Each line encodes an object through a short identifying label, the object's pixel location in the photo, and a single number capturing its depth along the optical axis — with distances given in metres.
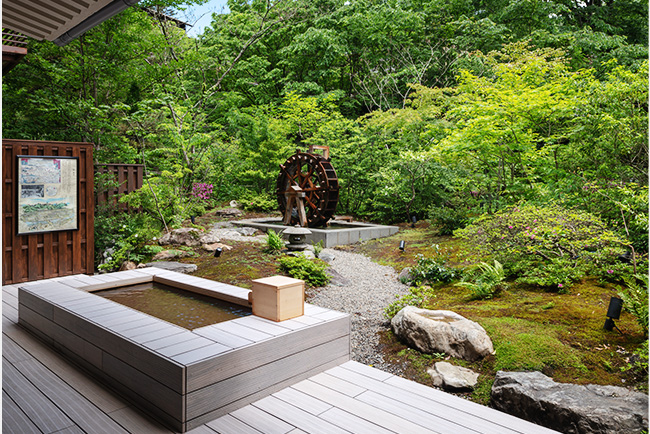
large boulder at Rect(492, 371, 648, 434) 2.49
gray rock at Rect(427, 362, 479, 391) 3.28
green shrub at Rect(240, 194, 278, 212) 13.43
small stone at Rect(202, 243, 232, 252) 7.50
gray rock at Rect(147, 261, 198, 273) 6.12
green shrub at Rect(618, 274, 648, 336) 3.18
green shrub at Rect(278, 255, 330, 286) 6.12
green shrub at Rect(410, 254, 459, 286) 6.00
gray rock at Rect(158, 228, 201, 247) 7.67
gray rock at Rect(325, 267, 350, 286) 6.25
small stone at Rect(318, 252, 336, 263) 7.53
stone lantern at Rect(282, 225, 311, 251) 7.71
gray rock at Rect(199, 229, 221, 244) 7.86
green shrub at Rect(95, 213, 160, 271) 6.42
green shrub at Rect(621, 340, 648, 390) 2.96
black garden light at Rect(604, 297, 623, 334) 3.44
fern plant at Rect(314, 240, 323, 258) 7.27
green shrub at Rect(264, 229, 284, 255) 7.53
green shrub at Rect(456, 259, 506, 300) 4.93
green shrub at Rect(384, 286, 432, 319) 4.66
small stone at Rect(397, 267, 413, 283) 6.39
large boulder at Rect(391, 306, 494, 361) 3.59
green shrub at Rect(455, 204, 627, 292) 4.64
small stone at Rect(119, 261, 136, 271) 6.28
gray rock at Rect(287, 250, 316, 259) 7.03
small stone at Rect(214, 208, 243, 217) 12.55
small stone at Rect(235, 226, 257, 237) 9.87
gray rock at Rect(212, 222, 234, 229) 10.66
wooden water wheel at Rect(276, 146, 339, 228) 10.31
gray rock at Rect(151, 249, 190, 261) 6.76
